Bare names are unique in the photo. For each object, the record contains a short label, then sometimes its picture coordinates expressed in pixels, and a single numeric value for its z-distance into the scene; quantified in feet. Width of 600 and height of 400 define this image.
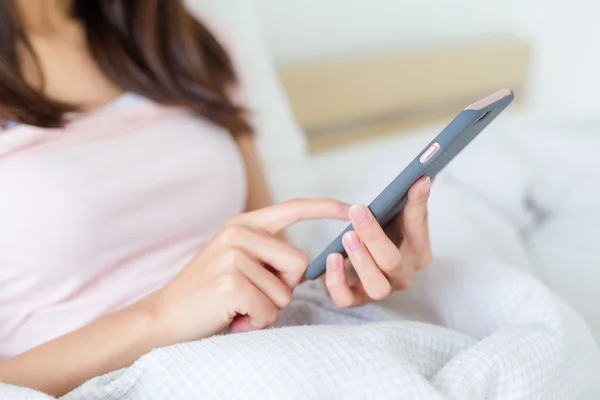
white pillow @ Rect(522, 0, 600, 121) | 5.24
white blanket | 1.48
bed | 1.52
